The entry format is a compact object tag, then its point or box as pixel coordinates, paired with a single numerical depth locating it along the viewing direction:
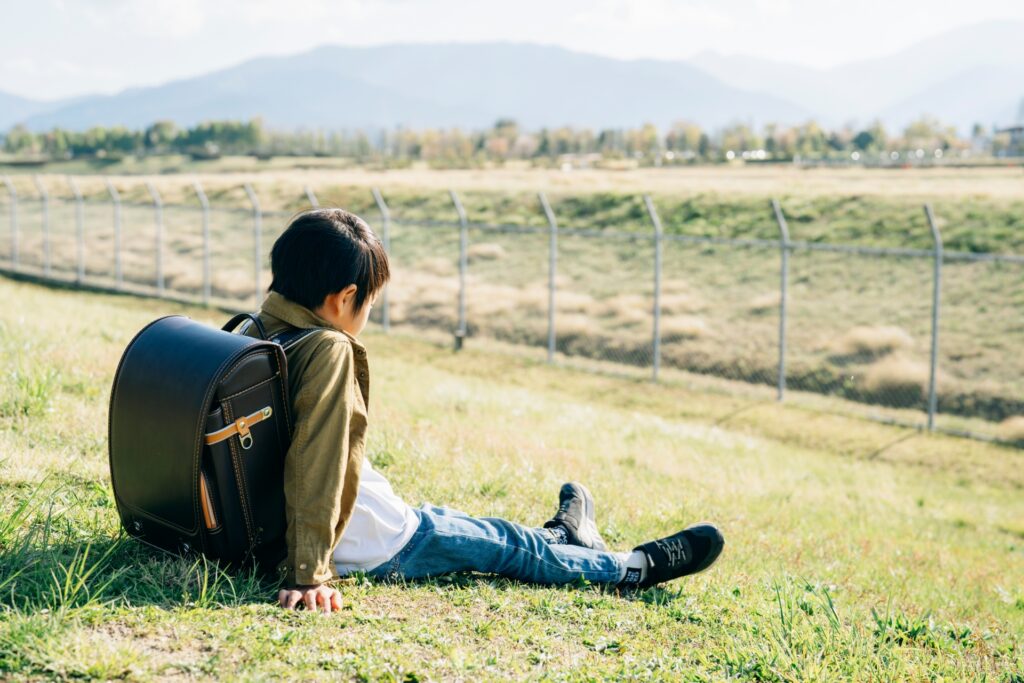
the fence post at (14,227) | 23.06
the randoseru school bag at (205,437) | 2.90
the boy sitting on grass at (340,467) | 2.99
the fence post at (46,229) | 22.29
